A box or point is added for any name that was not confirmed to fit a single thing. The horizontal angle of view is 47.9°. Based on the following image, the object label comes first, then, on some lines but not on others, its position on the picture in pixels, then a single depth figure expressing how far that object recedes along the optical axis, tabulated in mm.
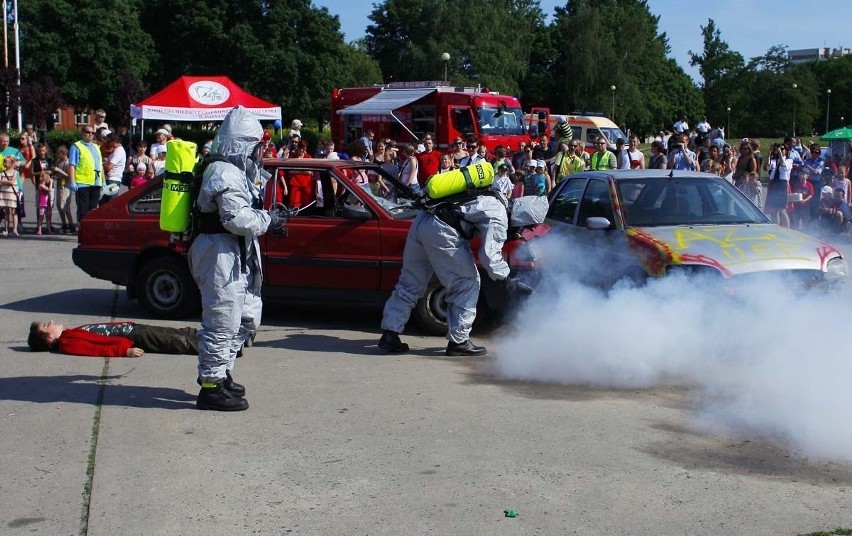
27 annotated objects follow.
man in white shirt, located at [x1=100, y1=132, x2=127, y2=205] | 15805
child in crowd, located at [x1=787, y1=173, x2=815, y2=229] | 15828
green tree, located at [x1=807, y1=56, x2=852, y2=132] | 102250
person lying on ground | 7762
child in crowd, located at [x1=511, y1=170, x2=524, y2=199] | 13984
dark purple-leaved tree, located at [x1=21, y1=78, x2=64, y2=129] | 47688
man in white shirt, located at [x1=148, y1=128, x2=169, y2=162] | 15398
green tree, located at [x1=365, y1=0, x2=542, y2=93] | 69438
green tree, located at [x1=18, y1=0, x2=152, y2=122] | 60250
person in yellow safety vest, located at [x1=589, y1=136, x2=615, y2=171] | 14594
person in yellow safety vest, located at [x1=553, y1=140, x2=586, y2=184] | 15555
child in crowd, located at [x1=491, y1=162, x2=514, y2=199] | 13711
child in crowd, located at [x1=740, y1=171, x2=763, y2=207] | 14195
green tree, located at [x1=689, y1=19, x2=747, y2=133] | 99125
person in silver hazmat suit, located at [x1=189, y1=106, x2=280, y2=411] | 5833
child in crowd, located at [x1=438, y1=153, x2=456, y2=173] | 13977
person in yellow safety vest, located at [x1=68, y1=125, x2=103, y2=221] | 14789
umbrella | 35856
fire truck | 23312
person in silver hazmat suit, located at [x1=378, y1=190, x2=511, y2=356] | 7488
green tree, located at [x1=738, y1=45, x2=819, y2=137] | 87250
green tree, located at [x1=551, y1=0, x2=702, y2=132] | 77438
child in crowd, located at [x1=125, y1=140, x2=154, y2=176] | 15597
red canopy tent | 20359
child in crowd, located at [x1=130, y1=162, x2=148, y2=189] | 15031
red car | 8719
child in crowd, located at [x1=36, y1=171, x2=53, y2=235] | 16062
